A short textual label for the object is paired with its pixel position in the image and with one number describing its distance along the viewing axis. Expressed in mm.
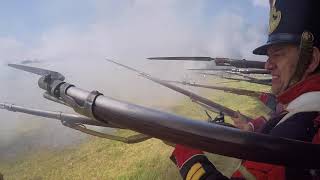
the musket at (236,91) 4274
